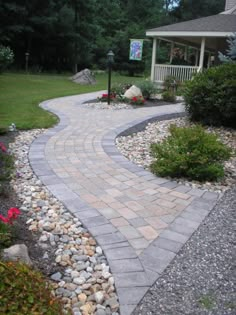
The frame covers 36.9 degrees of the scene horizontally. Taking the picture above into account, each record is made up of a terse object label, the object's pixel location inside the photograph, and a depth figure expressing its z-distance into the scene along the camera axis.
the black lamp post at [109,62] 9.30
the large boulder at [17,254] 2.06
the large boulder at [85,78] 16.87
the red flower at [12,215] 2.29
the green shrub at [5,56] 13.12
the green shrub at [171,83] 12.70
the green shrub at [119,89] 10.55
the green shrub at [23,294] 1.33
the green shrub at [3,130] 5.86
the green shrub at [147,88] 10.59
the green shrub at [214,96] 6.57
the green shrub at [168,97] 10.70
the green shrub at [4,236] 2.26
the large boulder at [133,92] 10.12
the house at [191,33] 13.80
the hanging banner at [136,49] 16.66
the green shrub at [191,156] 4.08
